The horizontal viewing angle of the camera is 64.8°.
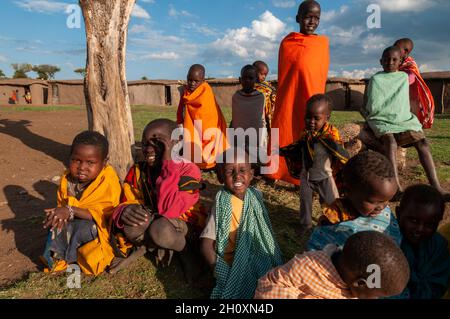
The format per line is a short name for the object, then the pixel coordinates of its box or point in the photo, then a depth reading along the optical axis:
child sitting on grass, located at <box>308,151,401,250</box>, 1.90
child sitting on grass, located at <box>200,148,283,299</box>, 2.21
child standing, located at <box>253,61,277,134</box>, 5.41
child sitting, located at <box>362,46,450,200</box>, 3.73
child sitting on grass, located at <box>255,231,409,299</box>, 1.45
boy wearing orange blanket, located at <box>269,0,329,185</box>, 3.83
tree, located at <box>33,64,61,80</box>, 45.38
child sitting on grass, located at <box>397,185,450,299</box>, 1.97
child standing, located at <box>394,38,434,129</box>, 4.38
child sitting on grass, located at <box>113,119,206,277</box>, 2.37
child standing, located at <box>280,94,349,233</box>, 2.86
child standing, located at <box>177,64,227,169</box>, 5.22
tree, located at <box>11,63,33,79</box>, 41.56
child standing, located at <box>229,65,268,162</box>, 5.10
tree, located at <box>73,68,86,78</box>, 41.88
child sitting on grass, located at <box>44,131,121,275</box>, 2.54
